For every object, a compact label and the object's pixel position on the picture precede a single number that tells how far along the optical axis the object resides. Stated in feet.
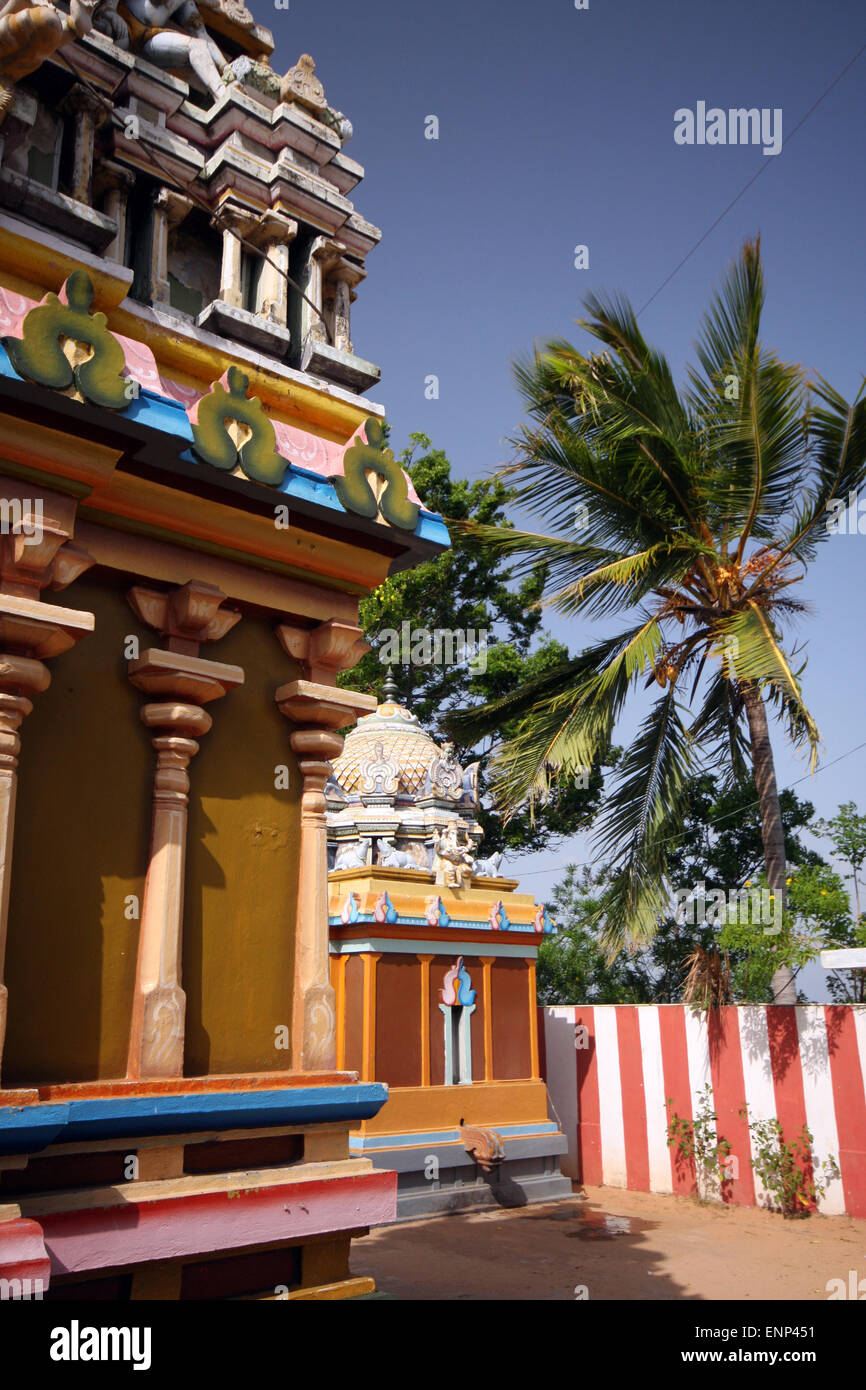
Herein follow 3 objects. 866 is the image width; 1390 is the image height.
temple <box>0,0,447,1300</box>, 10.55
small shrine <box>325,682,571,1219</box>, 35.73
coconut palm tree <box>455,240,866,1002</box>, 33.30
